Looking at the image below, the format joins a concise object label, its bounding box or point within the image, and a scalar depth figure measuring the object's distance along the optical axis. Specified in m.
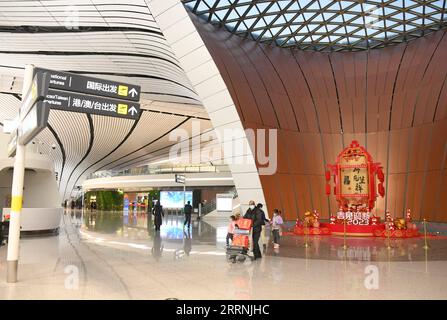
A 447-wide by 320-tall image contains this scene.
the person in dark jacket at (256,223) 9.45
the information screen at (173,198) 46.42
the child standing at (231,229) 9.50
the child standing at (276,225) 12.19
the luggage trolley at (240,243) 8.91
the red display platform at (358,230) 17.11
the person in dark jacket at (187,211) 20.77
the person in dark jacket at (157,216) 17.96
